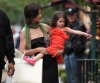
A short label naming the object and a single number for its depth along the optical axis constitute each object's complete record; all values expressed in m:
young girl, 9.15
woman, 9.09
